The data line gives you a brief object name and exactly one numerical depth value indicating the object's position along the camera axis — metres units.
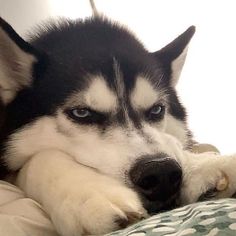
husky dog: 0.23
